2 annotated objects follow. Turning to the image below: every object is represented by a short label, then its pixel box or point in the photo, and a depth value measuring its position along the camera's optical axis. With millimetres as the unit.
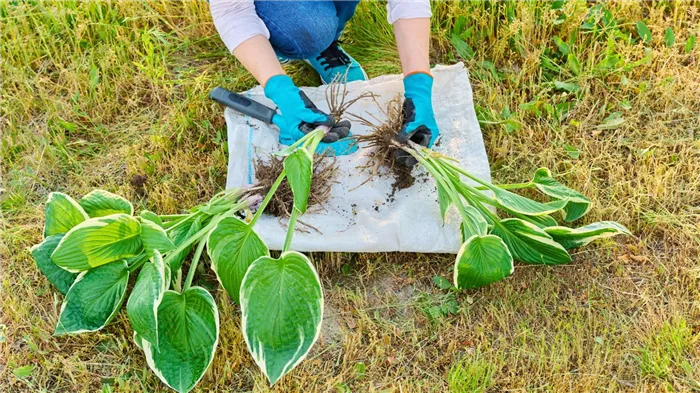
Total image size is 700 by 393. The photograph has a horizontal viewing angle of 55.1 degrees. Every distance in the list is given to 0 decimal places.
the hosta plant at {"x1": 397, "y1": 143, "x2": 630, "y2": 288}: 1347
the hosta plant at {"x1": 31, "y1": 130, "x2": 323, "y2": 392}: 1235
